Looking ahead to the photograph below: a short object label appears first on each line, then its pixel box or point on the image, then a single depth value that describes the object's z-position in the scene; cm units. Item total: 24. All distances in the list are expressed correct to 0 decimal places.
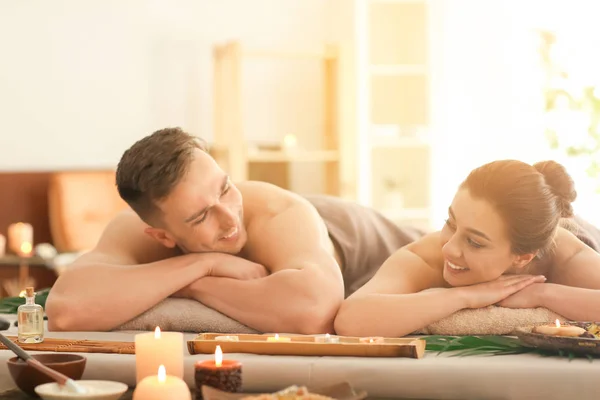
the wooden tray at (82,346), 235
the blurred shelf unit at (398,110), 561
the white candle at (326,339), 235
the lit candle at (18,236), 478
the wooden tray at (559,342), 227
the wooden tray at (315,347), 229
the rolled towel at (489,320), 245
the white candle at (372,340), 233
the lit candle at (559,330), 231
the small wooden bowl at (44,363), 215
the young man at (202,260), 254
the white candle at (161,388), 203
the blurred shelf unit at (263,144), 530
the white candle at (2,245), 471
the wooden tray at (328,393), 205
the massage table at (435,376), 219
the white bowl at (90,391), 207
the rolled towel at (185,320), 257
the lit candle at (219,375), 207
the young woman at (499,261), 242
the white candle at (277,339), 234
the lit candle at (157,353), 215
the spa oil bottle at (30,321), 243
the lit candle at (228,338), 236
